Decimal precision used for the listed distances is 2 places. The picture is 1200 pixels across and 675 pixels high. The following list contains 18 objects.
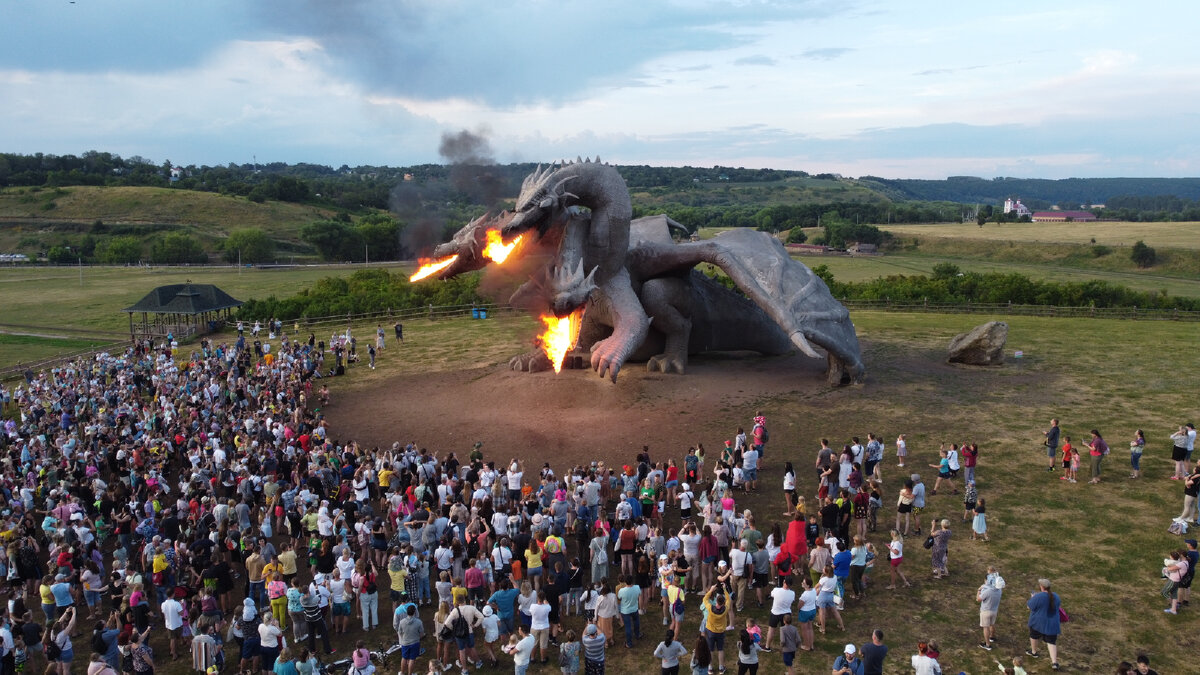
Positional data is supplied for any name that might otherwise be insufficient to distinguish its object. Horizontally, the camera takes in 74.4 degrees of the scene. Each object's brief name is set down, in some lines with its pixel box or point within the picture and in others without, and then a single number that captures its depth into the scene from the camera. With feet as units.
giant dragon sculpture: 73.87
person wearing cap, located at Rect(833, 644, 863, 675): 30.63
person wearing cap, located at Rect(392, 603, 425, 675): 35.45
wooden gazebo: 128.36
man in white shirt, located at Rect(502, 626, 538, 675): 34.09
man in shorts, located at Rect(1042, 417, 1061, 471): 60.59
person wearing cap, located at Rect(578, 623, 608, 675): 33.94
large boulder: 92.84
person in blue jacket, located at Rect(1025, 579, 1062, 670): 35.24
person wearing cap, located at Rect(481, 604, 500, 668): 36.76
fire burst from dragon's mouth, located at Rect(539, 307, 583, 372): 72.18
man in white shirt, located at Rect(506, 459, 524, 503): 53.62
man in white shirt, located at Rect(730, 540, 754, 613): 40.28
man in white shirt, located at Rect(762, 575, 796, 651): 37.09
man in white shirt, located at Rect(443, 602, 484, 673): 35.99
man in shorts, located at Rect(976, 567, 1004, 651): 36.70
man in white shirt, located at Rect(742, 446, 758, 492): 57.88
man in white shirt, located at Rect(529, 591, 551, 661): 36.78
